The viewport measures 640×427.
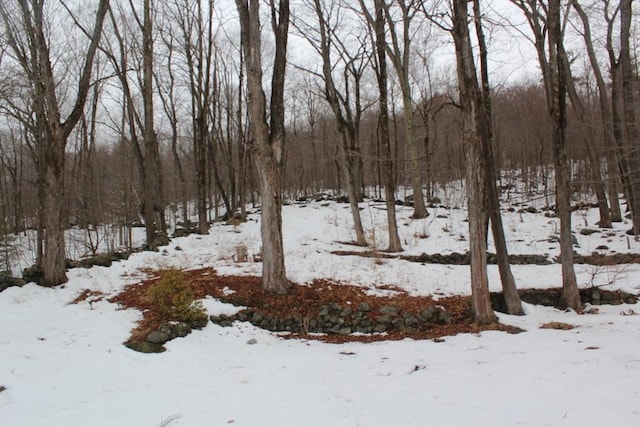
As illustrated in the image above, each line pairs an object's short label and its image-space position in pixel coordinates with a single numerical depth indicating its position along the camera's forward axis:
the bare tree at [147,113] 13.99
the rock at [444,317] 7.18
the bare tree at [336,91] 12.88
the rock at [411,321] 7.03
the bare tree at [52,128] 7.99
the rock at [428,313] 7.22
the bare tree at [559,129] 7.33
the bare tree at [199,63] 17.22
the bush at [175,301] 6.40
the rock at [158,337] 5.62
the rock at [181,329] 6.03
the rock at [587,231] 13.81
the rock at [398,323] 7.02
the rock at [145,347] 5.39
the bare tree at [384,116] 10.97
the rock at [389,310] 7.29
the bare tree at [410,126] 15.79
